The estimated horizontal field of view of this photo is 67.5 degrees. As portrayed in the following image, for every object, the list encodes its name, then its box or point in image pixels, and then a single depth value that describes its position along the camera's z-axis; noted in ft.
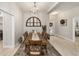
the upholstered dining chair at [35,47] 6.36
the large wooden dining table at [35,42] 6.69
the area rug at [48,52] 8.31
